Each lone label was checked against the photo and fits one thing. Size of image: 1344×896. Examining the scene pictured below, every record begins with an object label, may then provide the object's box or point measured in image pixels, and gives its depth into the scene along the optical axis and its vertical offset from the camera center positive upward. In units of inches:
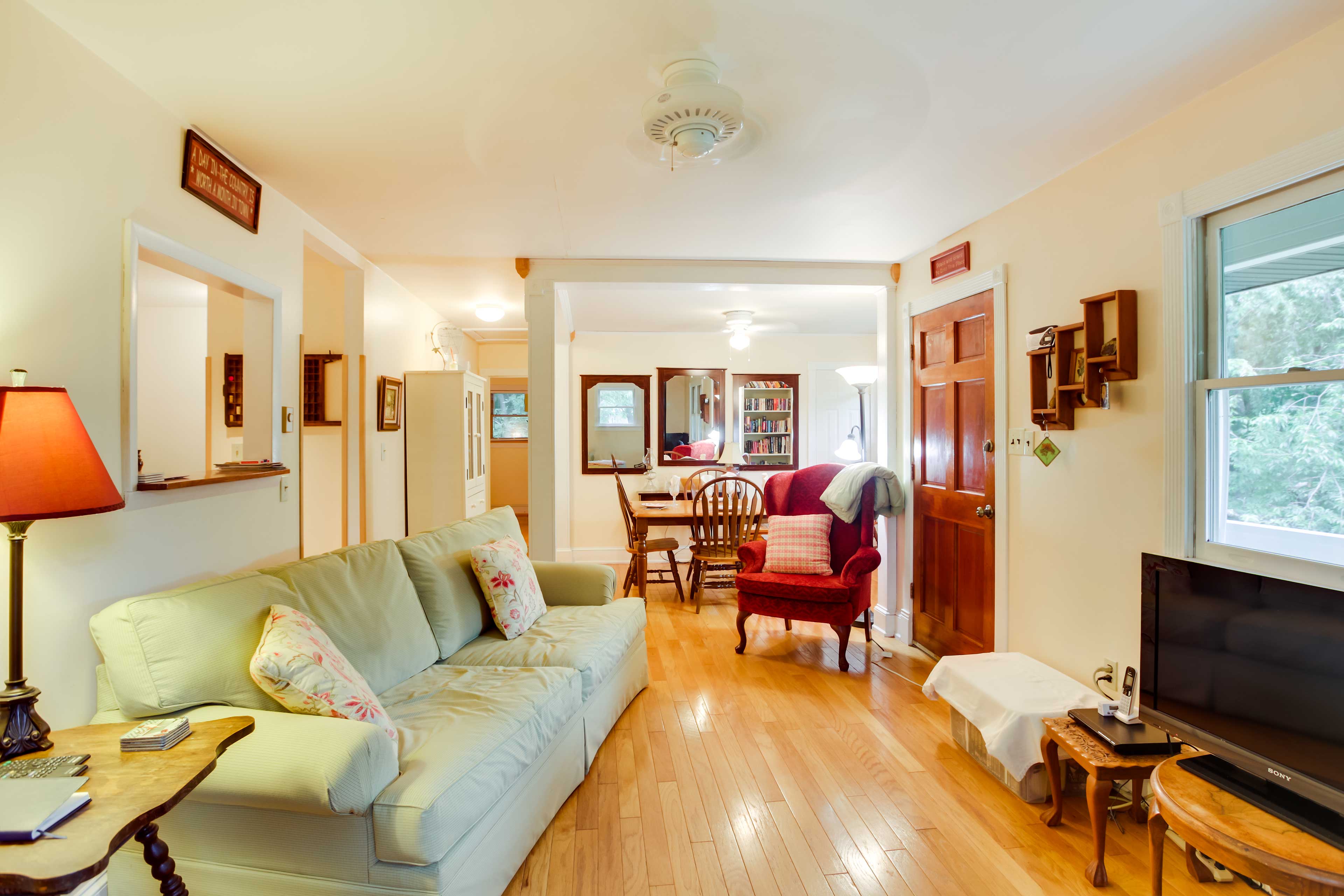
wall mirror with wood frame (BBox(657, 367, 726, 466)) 266.1 +12.3
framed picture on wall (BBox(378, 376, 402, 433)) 167.3 +11.2
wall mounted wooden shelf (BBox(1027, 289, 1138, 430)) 92.1 +13.1
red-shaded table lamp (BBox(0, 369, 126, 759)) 52.1 -3.0
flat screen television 57.8 -22.4
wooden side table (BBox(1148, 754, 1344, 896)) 50.9 -32.4
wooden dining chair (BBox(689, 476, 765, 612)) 182.5 -21.8
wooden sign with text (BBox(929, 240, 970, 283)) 134.5 +39.5
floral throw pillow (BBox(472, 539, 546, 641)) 111.7 -24.2
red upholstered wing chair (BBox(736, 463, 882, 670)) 142.7 -29.8
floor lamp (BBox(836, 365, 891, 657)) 180.7 +5.9
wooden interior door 129.6 -6.0
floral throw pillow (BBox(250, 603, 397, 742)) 66.9 -24.1
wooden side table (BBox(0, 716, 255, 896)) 39.2 -25.2
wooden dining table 194.4 -21.5
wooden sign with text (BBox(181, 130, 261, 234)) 88.0 +38.0
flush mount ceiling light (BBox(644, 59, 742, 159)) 74.7 +39.8
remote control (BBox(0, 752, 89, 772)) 50.3 -24.7
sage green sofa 60.6 -32.7
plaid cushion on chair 153.3 -23.3
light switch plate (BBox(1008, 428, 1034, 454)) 116.3 +1.3
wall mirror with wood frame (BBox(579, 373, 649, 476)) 263.7 +10.0
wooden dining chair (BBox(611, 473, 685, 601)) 195.2 -31.4
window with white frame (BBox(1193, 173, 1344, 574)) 70.8 +7.7
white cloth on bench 89.8 -36.2
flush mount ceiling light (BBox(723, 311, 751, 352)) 223.5 +42.7
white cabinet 191.3 -1.0
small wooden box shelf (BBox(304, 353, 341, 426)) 153.9 +13.5
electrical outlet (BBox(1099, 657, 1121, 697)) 96.4 -34.1
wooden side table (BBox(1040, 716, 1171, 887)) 74.1 -38.0
